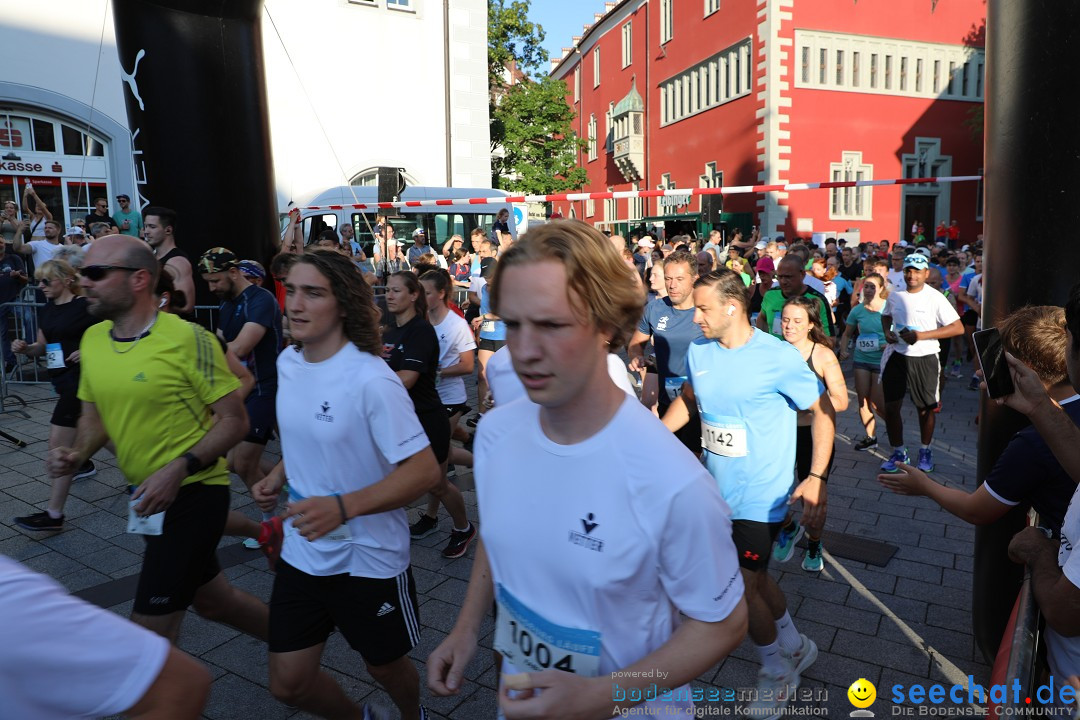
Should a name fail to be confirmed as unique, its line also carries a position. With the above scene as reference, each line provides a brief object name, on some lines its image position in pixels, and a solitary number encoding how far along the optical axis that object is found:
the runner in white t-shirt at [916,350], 6.85
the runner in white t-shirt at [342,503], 2.55
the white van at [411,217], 15.49
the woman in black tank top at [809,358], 4.44
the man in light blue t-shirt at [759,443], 3.24
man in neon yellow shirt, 2.87
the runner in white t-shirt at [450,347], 5.90
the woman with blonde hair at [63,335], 5.59
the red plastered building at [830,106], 28.83
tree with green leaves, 35.09
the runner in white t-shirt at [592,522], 1.41
